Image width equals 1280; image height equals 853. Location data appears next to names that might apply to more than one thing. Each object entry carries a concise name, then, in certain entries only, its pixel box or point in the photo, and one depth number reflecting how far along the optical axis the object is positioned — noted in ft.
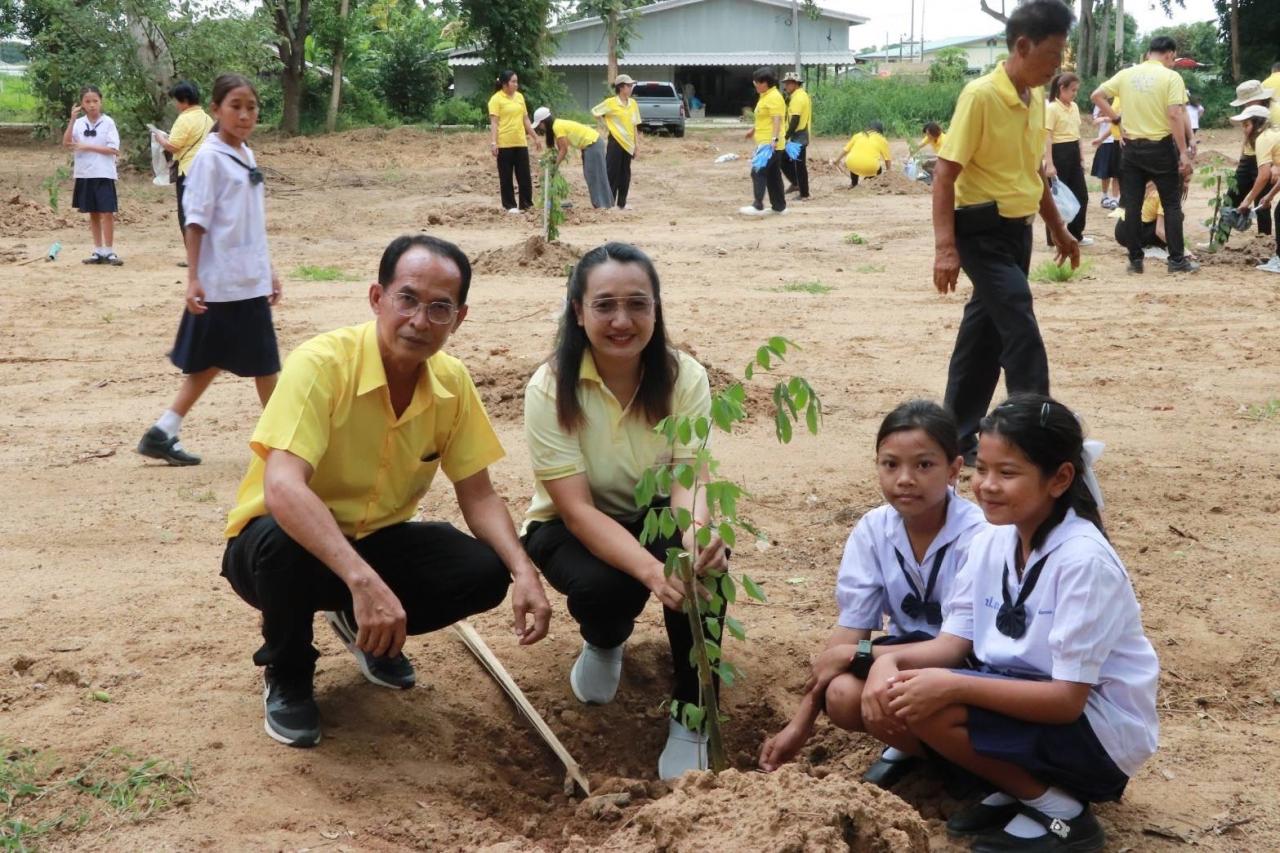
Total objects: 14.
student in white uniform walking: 19.53
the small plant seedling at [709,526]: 9.16
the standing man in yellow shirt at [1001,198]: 17.88
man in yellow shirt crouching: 10.69
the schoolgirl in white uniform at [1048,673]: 9.31
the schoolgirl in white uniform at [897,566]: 10.89
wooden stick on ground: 11.78
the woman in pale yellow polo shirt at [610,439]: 11.55
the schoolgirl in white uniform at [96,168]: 42.22
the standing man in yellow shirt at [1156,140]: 36.06
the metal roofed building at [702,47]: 148.36
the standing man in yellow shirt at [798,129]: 59.57
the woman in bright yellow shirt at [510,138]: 53.16
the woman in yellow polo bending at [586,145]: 53.67
